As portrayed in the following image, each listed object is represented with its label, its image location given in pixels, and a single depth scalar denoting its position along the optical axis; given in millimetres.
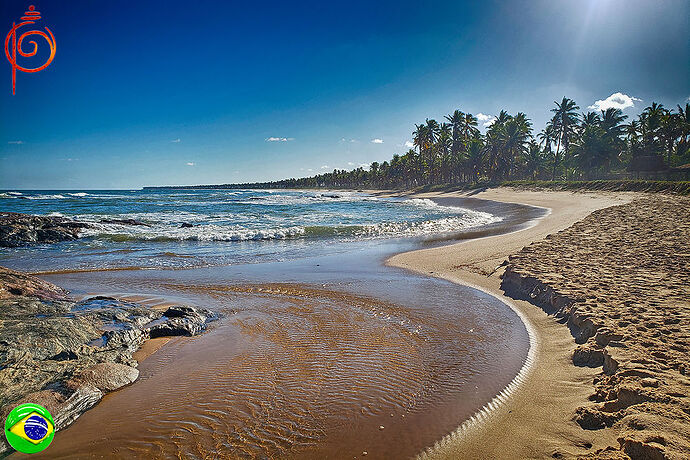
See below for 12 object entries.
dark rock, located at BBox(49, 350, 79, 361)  4152
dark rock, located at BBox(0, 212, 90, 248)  15102
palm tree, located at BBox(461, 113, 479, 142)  79062
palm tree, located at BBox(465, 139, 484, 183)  71625
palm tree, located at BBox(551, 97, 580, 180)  57812
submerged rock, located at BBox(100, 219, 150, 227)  21547
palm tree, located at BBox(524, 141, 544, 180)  74062
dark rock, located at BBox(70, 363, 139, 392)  3746
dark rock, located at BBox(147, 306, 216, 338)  5328
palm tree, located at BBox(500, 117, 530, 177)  64875
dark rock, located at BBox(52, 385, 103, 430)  3256
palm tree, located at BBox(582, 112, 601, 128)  59141
